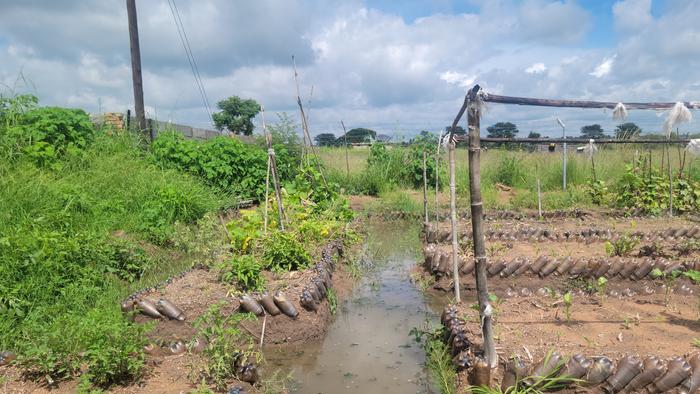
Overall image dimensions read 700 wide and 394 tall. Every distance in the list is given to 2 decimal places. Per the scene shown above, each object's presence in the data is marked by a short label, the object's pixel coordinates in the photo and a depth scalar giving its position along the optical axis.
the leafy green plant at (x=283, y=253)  6.02
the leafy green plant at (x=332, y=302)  5.85
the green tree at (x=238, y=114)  32.84
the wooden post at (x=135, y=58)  11.50
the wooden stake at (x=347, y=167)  15.02
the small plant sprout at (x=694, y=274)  4.25
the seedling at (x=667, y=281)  4.82
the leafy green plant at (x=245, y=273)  5.39
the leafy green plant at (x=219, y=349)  3.83
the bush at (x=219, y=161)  11.01
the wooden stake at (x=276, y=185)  6.83
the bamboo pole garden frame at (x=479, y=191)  3.62
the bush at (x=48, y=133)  8.72
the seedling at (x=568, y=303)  4.32
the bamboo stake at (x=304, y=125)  9.41
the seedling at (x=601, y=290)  4.83
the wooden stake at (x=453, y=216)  4.96
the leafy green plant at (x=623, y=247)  6.57
